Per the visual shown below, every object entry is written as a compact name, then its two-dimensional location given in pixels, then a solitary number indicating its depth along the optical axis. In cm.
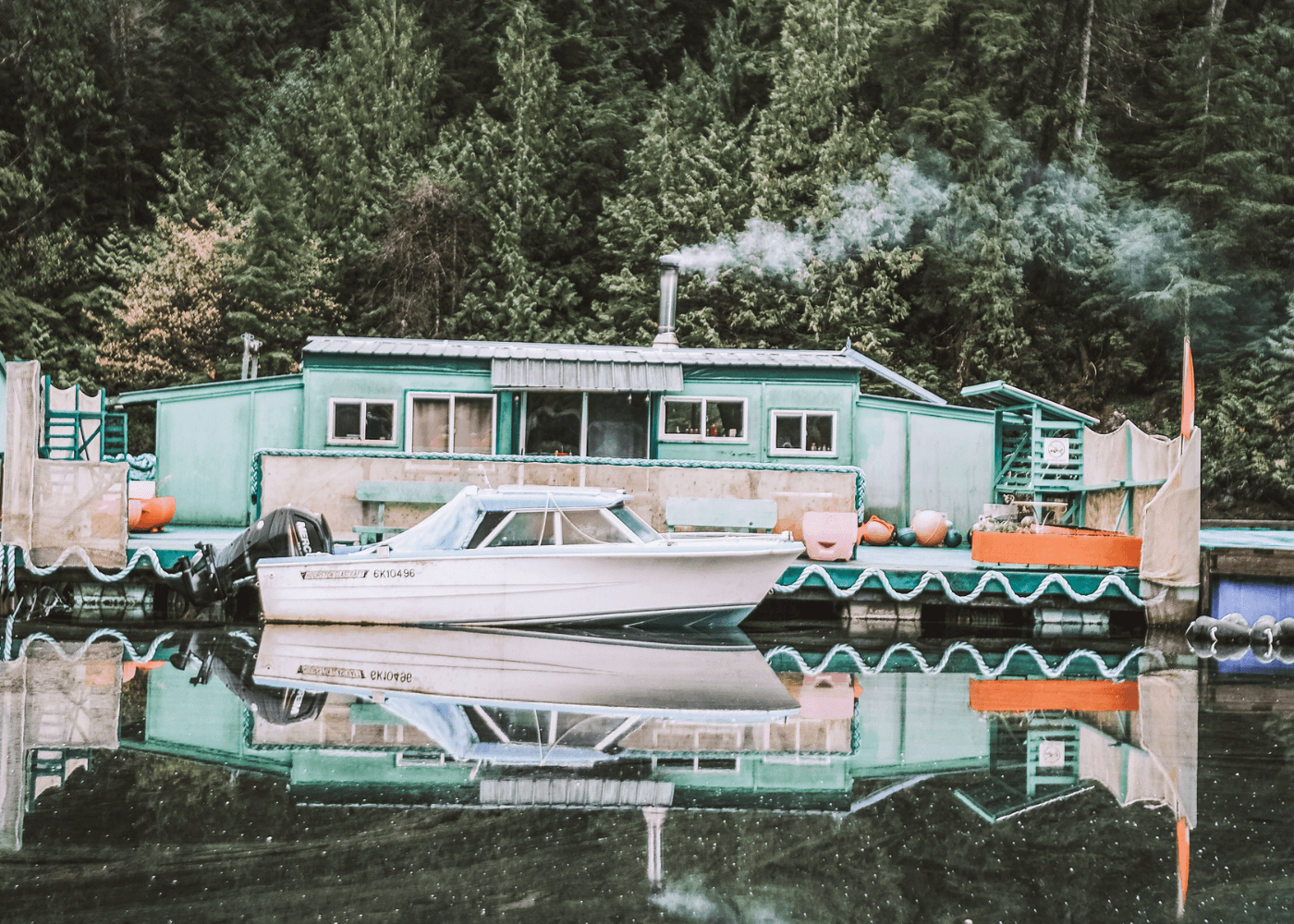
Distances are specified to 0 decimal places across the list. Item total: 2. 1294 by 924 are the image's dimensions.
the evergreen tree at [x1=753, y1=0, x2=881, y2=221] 2811
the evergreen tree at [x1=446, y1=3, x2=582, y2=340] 3058
